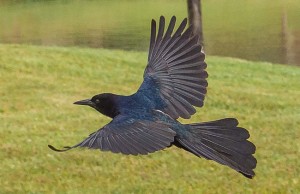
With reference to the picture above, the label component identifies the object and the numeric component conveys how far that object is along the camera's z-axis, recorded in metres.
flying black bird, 7.28
